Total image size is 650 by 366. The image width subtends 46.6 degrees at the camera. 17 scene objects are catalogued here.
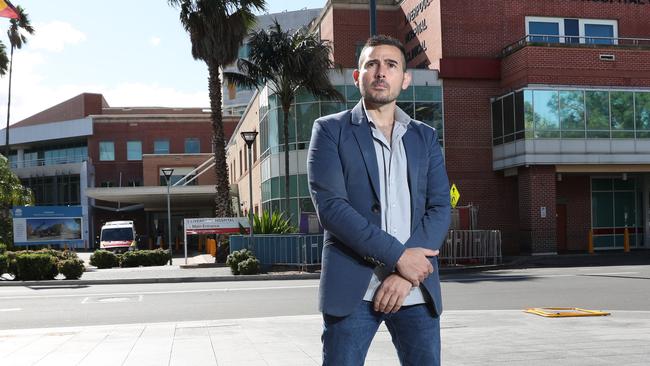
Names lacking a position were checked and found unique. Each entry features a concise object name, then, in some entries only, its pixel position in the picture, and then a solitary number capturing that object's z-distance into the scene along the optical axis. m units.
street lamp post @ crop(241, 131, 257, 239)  27.46
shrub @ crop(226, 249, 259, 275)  22.80
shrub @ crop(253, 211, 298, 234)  26.12
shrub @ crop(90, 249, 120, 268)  29.28
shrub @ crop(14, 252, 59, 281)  21.47
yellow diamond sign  25.59
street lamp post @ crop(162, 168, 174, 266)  30.04
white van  43.50
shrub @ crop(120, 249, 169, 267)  29.50
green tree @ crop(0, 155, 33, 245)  40.50
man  3.04
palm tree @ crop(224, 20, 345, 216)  29.47
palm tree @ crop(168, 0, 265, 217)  29.03
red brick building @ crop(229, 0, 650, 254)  29.89
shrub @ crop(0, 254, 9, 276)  21.97
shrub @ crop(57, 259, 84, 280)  21.48
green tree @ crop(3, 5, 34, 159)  53.62
